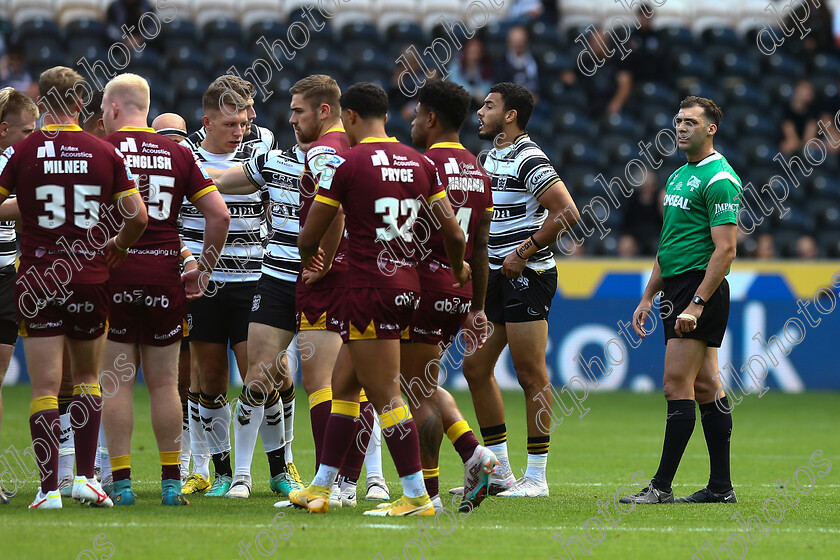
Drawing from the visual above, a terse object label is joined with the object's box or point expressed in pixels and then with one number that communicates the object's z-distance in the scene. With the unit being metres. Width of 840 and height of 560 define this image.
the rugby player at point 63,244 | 12.69
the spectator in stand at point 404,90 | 34.92
